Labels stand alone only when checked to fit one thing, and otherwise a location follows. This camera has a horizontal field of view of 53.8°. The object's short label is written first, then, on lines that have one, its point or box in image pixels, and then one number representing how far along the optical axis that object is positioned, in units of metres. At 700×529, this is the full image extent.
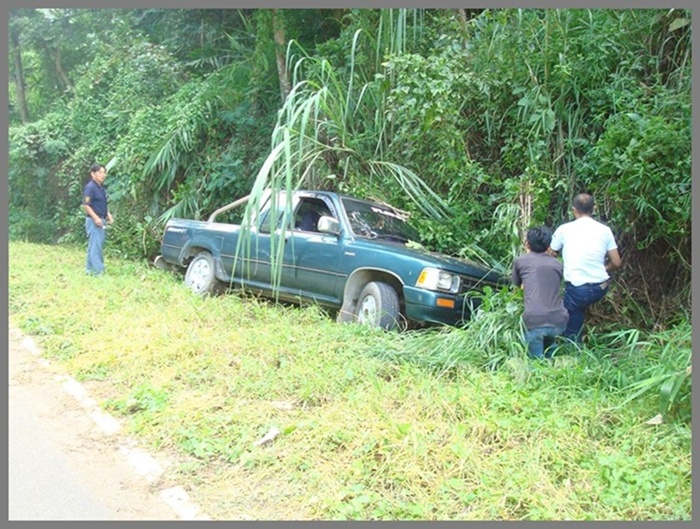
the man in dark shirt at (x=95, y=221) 9.45
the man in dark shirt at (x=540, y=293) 5.45
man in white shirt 5.76
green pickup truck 6.46
